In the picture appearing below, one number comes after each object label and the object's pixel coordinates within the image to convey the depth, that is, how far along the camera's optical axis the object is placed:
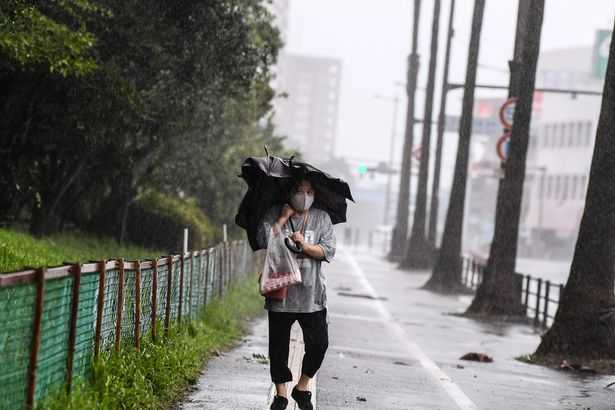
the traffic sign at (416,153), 65.41
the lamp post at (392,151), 114.62
